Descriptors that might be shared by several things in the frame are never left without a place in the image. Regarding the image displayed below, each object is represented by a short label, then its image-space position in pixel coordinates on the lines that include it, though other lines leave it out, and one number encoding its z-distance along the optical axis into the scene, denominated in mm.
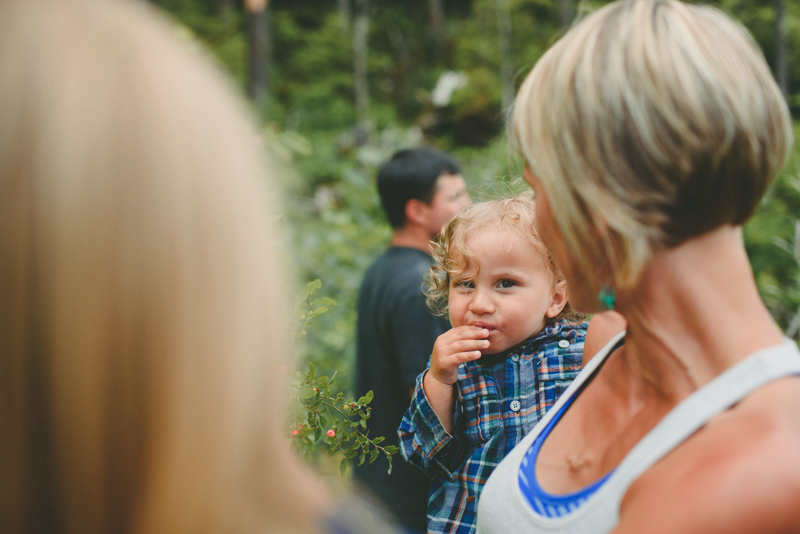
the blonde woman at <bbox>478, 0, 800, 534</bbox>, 800
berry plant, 1515
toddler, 1616
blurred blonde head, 537
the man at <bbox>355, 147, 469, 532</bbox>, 2486
